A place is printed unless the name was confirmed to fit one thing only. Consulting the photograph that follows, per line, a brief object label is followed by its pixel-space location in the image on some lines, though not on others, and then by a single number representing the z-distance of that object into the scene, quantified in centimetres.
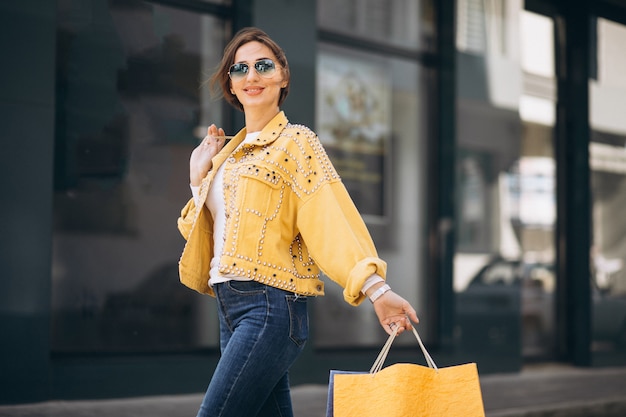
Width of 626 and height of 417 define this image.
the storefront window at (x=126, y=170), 1150
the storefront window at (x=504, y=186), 1654
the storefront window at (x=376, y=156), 1466
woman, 443
